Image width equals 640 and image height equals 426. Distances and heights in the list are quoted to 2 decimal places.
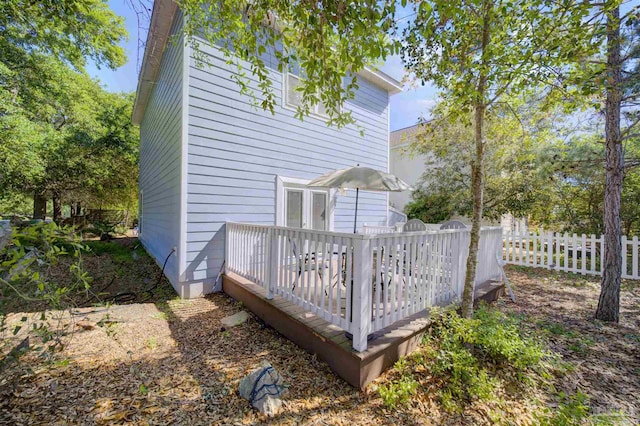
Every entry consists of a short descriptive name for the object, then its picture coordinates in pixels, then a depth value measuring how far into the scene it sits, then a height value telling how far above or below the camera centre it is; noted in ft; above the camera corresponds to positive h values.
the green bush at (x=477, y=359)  8.32 -4.85
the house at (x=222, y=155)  15.96 +4.20
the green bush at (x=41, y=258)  5.71 -1.21
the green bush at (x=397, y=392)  7.73 -5.25
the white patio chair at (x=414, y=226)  20.02 -0.66
